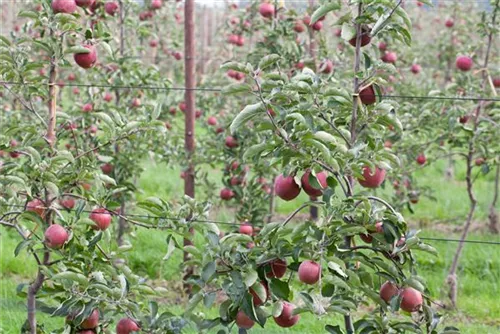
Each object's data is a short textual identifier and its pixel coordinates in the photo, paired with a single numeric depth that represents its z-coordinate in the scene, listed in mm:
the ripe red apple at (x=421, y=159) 5273
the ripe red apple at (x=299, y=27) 4894
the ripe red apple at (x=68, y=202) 4286
